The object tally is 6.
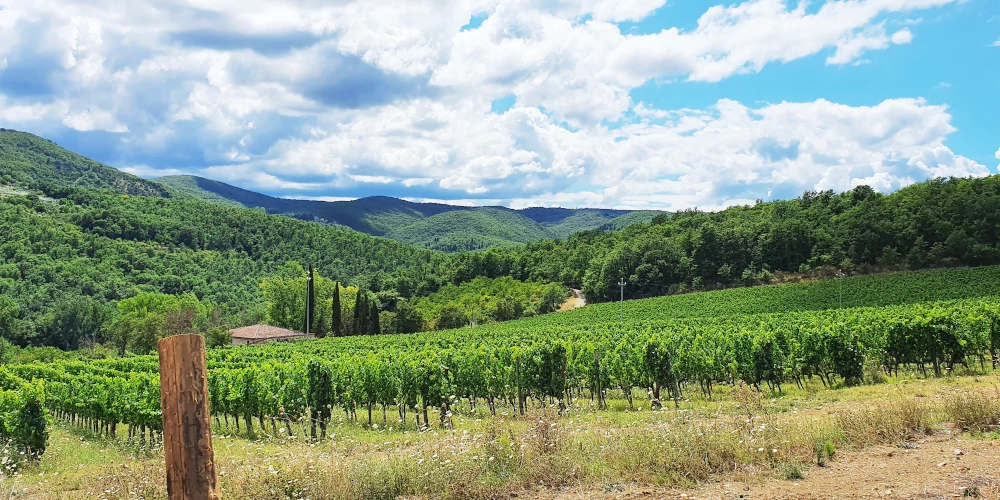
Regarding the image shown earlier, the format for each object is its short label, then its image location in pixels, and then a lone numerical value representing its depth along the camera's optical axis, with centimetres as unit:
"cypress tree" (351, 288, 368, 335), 7506
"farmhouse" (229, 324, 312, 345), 6639
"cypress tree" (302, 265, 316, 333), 8292
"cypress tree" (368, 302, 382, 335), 7469
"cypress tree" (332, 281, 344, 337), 7188
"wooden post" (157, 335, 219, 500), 425
